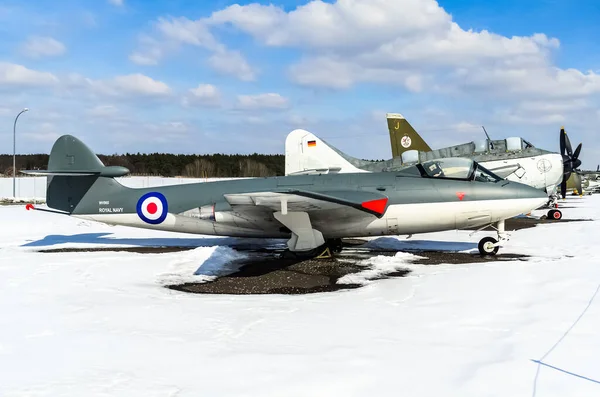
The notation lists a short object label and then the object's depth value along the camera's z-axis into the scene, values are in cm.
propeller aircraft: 1895
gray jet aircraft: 1118
